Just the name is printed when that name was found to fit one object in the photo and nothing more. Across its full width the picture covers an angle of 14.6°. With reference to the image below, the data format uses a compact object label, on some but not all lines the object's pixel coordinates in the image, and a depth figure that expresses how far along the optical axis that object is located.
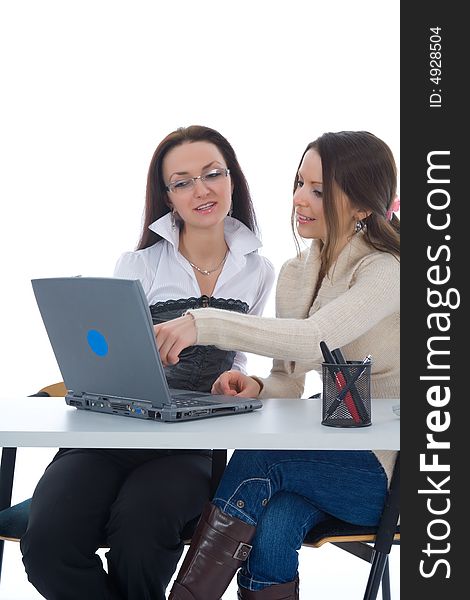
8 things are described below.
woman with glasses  3.31
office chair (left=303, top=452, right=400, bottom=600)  3.21
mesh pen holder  3.06
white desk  2.98
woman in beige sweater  3.14
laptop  3.08
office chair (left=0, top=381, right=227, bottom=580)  3.38
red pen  3.06
